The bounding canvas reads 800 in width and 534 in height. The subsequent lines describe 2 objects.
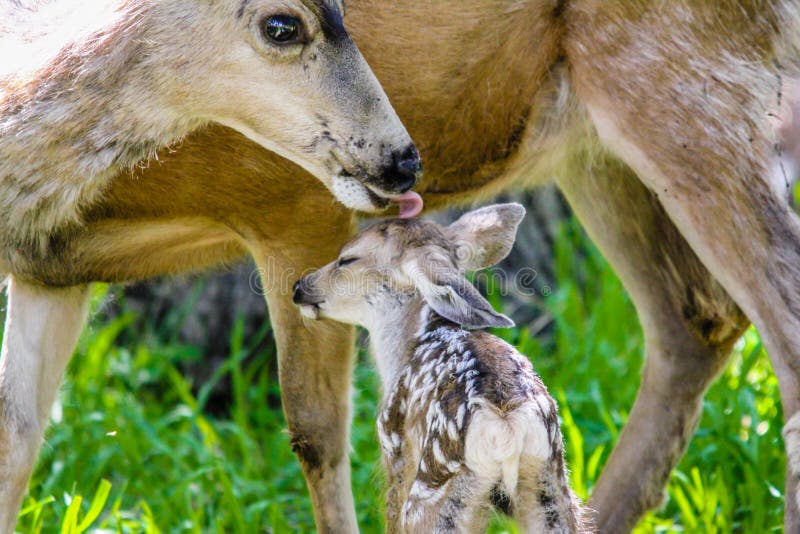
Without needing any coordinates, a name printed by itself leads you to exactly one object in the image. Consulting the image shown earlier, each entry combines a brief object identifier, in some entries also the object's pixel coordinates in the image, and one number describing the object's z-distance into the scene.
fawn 7.88
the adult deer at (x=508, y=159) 9.87
